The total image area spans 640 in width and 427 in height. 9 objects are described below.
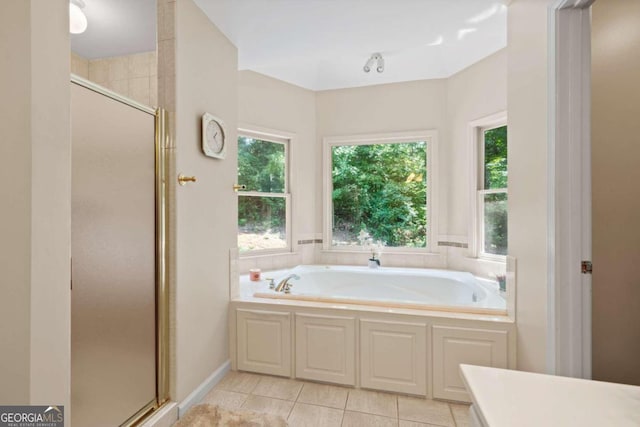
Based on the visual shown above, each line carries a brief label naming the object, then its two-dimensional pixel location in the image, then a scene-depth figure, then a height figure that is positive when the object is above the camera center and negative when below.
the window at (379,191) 3.37 +0.24
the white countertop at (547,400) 0.55 -0.37
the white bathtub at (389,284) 2.56 -0.67
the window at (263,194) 3.14 +0.19
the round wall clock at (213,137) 1.90 +0.49
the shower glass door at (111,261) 1.25 -0.22
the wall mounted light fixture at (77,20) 1.60 +1.01
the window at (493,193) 2.73 +0.18
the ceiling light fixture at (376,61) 2.94 +1.45
